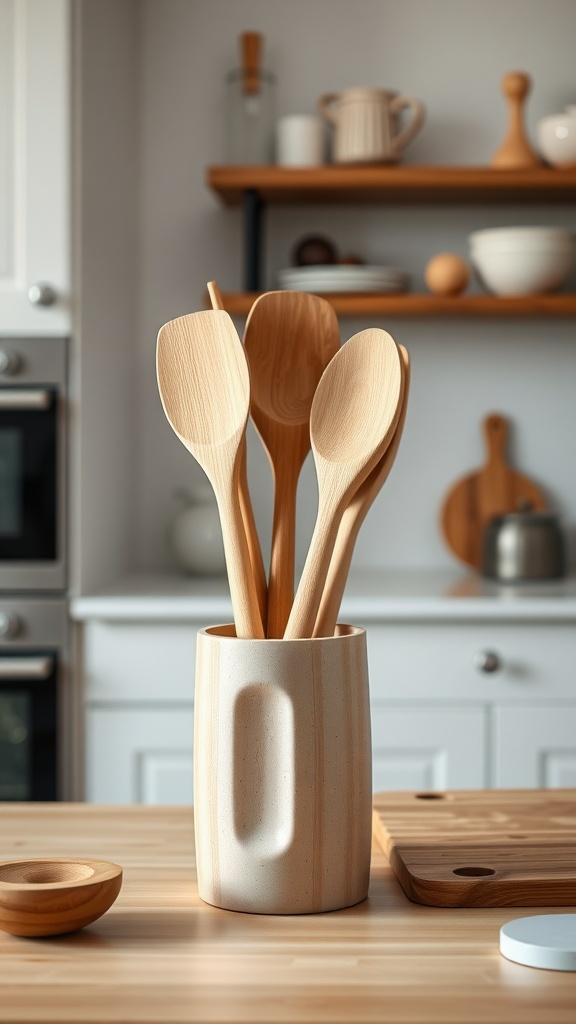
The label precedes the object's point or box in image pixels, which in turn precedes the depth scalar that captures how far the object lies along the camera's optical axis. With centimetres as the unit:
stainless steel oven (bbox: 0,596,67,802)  199
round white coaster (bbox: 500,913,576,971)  59
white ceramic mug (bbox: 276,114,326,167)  242
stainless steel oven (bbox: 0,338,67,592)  203
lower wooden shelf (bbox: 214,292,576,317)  233
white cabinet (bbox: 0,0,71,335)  200
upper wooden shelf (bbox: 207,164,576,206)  233
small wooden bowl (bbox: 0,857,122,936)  63
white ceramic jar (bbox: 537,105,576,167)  238
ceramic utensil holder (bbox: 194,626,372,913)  67
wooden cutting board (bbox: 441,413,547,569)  260
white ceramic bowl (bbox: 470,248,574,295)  236
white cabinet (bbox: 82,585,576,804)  200
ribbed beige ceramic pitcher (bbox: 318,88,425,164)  237
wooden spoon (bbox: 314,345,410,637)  70
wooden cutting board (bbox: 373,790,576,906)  71
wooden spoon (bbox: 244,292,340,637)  75
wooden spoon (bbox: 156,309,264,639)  68
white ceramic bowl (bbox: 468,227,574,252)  235
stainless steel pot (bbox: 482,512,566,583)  227
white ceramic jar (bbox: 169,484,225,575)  239
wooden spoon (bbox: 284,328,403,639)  68
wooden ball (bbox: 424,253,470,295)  238
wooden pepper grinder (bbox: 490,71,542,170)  242
